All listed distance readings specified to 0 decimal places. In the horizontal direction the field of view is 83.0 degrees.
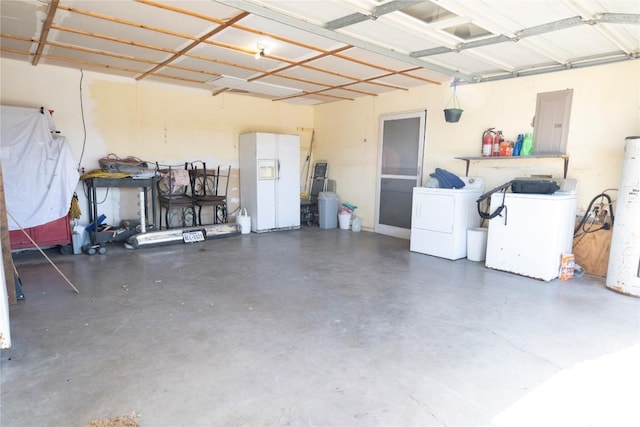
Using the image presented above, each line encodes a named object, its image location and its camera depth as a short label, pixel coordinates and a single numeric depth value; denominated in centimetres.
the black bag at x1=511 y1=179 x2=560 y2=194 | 414
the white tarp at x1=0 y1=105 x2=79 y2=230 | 447
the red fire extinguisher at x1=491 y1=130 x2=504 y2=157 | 506
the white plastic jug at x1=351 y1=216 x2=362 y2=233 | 711
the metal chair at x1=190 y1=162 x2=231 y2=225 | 623
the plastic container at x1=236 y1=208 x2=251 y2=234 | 661
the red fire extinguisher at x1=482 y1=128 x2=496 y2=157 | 511
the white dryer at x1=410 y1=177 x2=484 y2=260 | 491
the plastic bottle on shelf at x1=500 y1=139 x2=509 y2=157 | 495
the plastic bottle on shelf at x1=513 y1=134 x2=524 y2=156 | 482
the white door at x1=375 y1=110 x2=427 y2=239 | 614
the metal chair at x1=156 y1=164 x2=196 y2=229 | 602
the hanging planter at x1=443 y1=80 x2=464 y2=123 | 529
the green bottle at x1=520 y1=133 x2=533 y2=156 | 474
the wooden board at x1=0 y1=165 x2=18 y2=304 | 284
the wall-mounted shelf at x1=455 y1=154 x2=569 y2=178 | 451
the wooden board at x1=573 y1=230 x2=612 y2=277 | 428
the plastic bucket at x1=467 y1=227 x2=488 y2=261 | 488
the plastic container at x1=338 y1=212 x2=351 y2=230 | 721
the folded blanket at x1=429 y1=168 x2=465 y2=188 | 520
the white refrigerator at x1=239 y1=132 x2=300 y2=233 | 673
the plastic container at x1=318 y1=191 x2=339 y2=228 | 722
